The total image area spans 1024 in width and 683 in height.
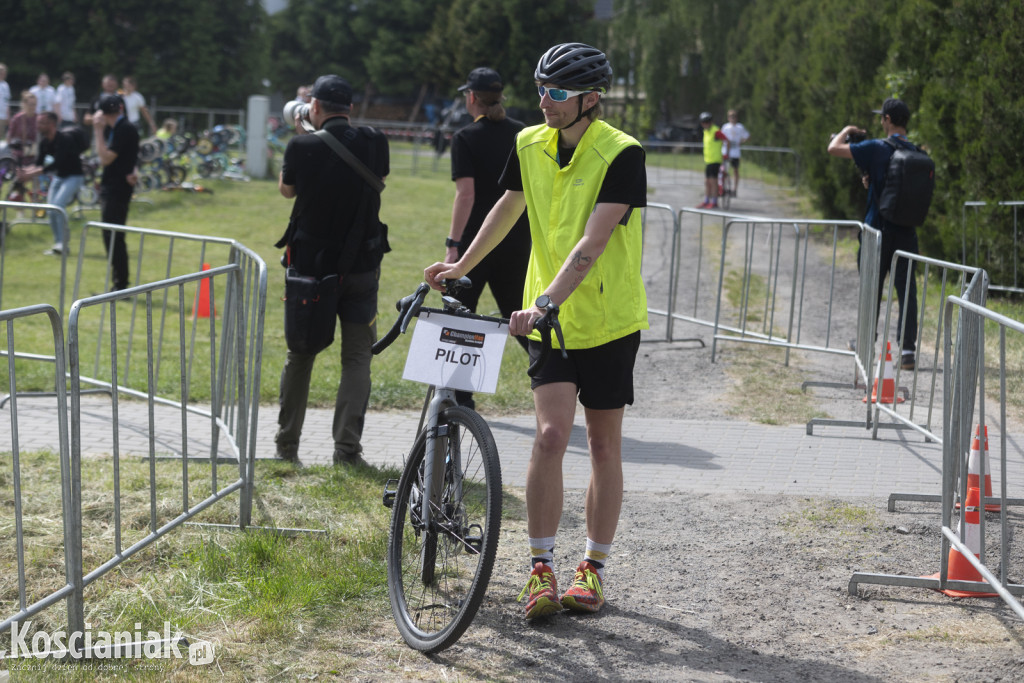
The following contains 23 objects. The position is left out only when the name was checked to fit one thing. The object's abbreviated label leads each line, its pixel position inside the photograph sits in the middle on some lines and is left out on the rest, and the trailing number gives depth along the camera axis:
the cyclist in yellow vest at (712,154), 23.27
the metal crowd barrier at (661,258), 10.52
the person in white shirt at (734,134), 25.92
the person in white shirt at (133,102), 22.38
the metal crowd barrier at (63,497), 3.63
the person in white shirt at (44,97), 22.69
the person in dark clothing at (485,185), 6.58
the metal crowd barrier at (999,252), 11.95
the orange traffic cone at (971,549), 4.52
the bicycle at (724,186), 24.75
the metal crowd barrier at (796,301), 8.14
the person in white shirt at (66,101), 23.38
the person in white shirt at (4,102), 21.45
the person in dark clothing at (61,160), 15.02
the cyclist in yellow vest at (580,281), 3.89
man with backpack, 9.10
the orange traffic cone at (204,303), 10.91
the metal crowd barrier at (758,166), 30.41
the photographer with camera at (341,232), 5.84
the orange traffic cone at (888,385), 7.38
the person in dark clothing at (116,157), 11.92
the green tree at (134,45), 53.94
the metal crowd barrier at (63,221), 7.39
